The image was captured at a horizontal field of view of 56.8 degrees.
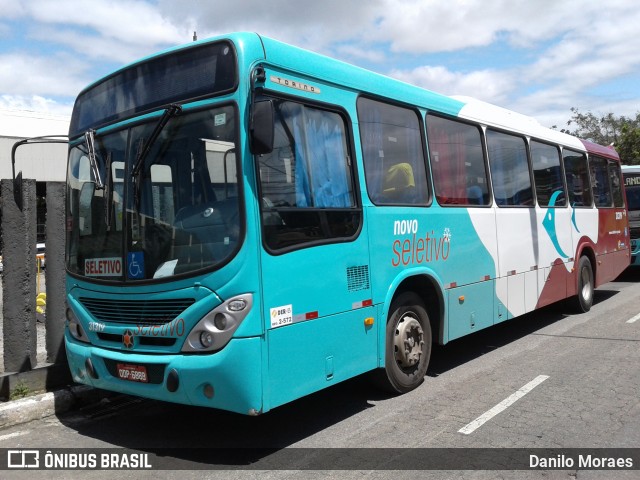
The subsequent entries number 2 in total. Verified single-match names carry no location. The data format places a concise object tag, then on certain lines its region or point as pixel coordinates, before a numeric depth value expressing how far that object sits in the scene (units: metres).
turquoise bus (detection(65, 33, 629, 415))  4.17
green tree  51.50
